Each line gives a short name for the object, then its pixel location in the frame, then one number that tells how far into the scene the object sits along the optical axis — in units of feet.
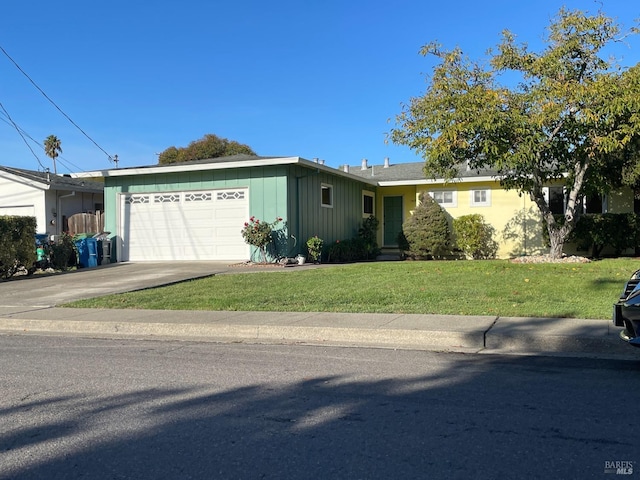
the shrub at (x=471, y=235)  63.31
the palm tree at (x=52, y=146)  169.17
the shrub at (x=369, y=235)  67.15
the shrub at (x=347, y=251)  60.43
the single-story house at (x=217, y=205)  55.36
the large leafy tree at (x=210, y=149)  139.23
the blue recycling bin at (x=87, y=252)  58.90
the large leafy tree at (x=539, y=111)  39.96
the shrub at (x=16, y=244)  48.42
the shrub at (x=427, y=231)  60.90
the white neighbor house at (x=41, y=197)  72.74
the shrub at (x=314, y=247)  55.72
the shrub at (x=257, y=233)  53.16
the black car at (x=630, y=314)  17.02
